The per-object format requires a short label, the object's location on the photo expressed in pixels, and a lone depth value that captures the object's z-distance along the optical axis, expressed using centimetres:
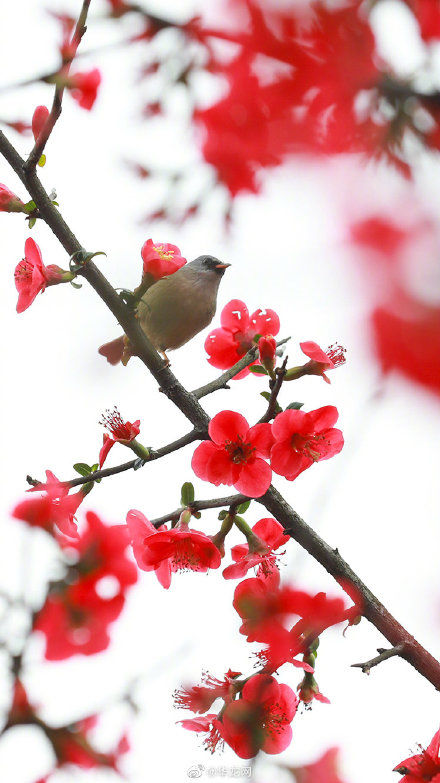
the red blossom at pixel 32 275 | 482
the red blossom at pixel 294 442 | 449
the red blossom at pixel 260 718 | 445
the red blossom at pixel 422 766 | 411
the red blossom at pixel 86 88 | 480
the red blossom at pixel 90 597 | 570
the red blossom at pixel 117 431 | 470
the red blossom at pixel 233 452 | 452
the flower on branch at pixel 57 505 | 471
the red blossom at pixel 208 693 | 466
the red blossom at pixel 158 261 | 486
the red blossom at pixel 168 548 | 450
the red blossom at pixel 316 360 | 487
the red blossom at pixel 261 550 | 468
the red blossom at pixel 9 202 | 456
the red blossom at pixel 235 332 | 575
